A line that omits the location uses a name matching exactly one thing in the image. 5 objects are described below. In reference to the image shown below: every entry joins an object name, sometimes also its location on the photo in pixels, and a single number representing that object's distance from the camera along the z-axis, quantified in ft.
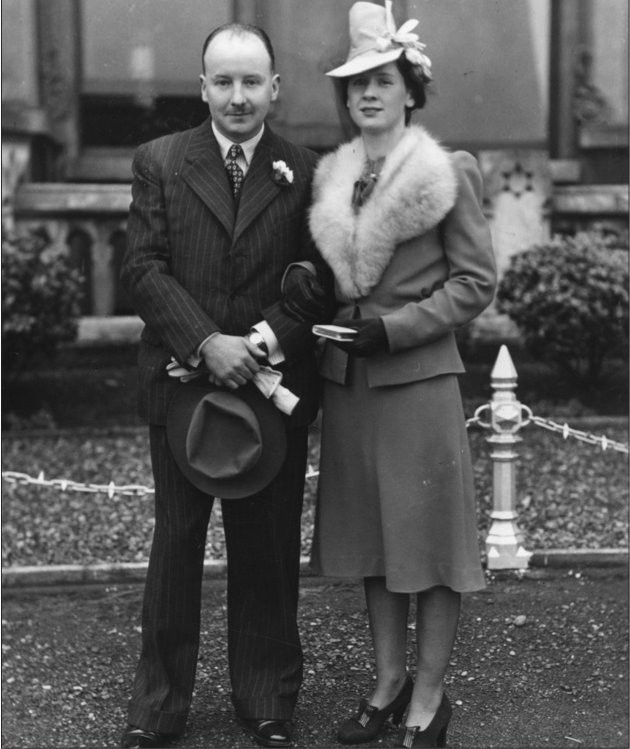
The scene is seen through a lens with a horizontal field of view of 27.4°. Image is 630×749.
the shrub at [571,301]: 27.71
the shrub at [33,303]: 27.24
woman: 12.13
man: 12.28
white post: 19.06
